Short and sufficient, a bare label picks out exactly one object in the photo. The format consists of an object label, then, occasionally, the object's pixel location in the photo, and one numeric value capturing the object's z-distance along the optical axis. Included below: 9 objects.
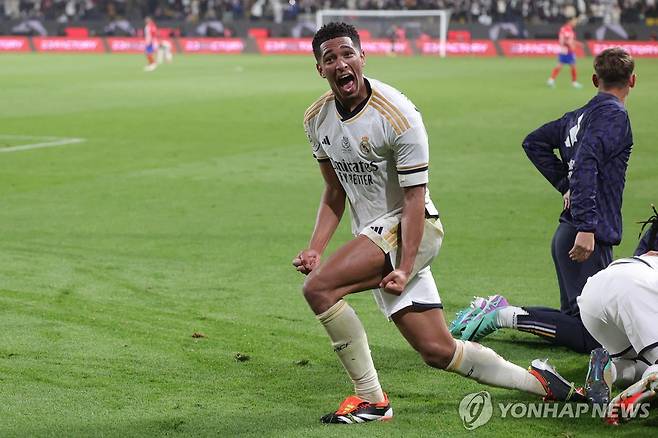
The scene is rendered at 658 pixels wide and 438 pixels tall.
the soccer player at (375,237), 5.60
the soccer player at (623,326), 5.58
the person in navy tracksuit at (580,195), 6.36
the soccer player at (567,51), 32.41
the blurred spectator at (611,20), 47.50
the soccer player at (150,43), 41.78
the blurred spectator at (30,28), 56.69
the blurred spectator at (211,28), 54.62
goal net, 50.97
